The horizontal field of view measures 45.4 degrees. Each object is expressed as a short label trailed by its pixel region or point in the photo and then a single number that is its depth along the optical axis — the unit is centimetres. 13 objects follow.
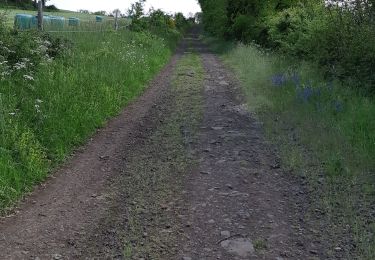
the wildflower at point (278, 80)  1123
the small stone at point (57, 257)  373
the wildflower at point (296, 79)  1085
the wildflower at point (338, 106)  807
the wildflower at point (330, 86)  963
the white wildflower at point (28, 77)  756
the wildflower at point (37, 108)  673
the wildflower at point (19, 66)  796
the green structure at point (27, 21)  1479
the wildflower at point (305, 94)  922
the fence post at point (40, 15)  1190
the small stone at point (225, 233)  414
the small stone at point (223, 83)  1340
